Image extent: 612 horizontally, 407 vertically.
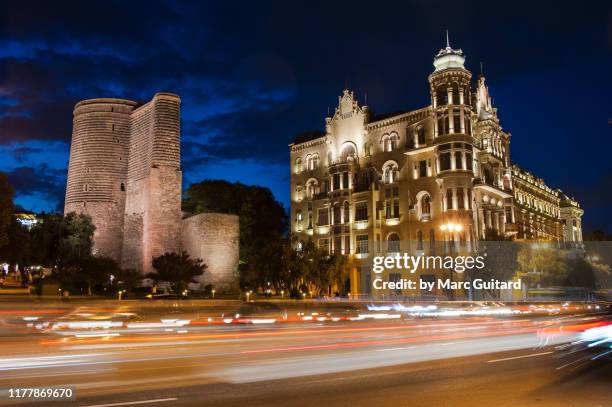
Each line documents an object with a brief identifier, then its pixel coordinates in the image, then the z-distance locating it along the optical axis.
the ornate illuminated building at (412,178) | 50.53
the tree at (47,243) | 52.81
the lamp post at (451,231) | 47.38
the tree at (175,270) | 44.25
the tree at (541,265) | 45.81
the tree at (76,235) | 50.47
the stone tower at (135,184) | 48.69
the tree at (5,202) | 37.16
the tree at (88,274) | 41.78
